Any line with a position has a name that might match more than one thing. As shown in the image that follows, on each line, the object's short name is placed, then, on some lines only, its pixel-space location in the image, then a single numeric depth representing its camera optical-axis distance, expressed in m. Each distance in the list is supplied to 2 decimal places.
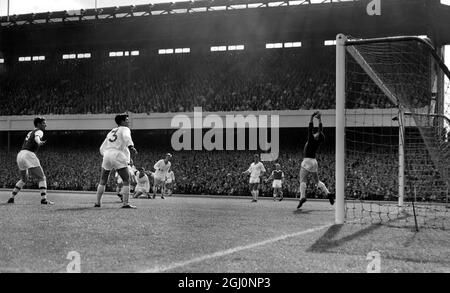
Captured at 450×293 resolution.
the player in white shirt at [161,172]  21.45
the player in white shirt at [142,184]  19.75
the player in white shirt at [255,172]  22.33
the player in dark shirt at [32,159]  12.82
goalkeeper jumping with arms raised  13.41
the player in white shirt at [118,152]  11.66
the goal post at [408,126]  9.72
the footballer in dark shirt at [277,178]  23.11
